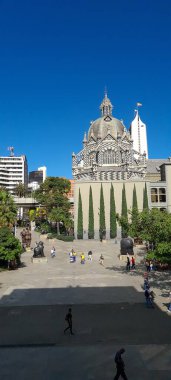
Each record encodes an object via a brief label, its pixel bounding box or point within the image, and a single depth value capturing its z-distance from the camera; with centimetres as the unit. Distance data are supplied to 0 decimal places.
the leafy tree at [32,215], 8934
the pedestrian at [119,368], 1048
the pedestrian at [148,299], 1948
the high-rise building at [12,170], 17300
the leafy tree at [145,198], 6582
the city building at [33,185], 15749
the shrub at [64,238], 5969
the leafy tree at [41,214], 8225
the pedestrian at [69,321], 1535
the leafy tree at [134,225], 2589
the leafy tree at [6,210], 3917
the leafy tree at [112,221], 6531
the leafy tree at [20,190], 11276
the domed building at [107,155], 7475
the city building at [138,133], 12262
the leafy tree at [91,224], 6575
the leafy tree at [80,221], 6594
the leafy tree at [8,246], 3191
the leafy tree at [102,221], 6569
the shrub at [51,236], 5930
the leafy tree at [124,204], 6564
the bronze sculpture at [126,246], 3984
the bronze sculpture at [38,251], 3734
